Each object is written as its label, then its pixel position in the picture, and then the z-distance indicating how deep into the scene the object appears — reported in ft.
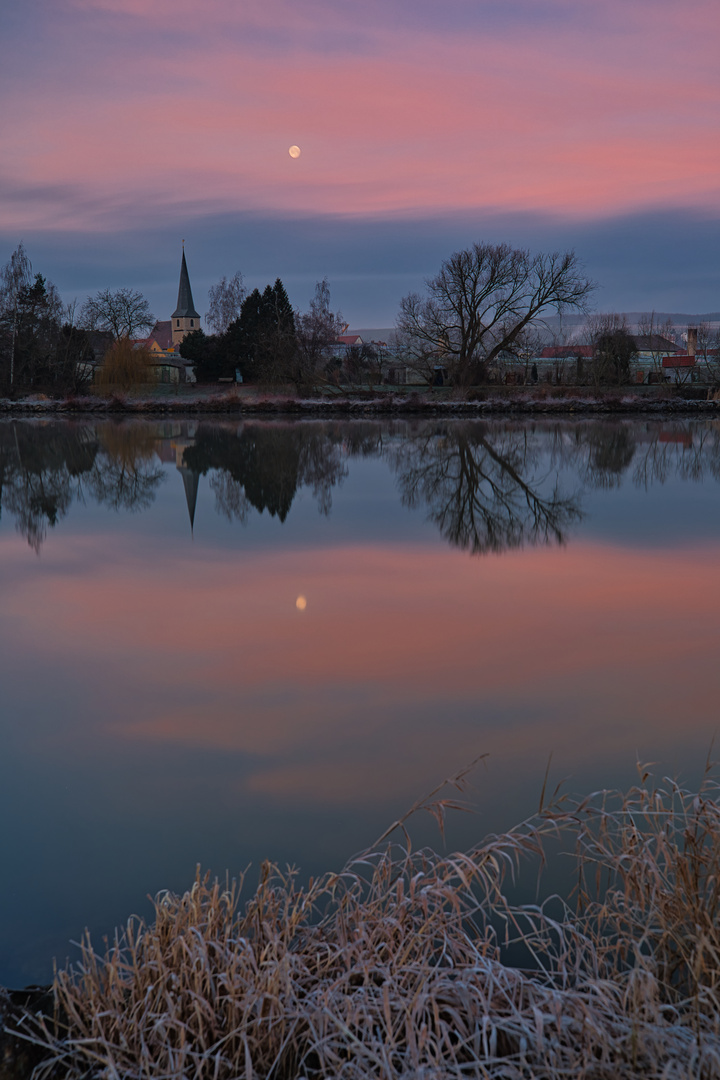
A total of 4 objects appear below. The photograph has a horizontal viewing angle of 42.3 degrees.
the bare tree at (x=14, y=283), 175.32
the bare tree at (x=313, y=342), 154.92
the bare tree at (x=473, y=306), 144.46
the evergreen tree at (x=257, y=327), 178.40
